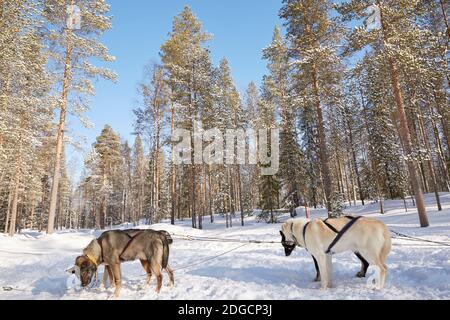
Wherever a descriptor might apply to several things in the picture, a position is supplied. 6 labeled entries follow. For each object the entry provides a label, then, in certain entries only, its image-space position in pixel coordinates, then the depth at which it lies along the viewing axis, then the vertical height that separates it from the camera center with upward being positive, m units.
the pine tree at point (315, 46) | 15.68 +9.52
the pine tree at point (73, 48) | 16.11 +10.51
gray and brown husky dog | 5.39 -0.72
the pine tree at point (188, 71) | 23.92 +12.31
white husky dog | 4.83 -0.67
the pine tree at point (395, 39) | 13.02 +7.82
